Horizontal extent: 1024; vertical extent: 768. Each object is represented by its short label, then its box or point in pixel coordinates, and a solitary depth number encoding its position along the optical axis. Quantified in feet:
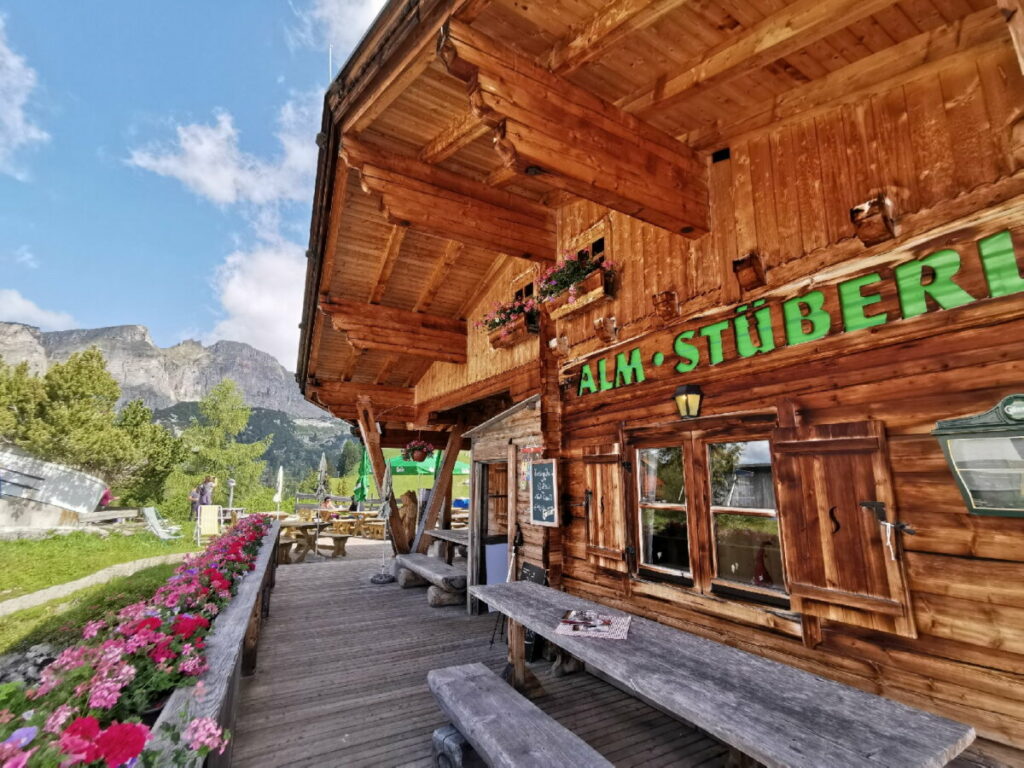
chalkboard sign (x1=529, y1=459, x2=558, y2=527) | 18.58
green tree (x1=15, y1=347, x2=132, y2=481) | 80.48
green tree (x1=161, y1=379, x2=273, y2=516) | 107.04
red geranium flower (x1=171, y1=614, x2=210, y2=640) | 8.99
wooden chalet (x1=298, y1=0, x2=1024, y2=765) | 8.54
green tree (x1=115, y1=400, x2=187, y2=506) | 87.71
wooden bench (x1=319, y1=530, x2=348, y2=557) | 41.79
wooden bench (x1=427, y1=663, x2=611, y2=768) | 8.50
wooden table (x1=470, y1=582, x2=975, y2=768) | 6.37
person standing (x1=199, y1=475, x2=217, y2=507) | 64.64
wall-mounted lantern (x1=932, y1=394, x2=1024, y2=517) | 7.76
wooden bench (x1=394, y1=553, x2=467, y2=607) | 24.63
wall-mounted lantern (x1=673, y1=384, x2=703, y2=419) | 13.28
